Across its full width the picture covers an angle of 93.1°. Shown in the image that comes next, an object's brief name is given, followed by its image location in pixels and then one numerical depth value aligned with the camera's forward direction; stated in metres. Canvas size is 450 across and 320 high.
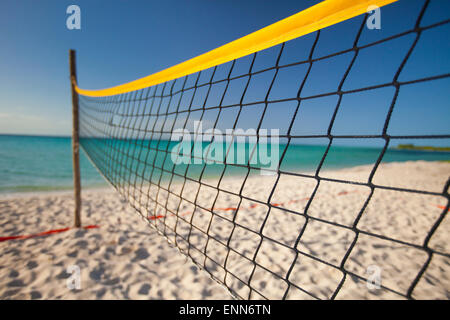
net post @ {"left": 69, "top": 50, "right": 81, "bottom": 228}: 3.36
